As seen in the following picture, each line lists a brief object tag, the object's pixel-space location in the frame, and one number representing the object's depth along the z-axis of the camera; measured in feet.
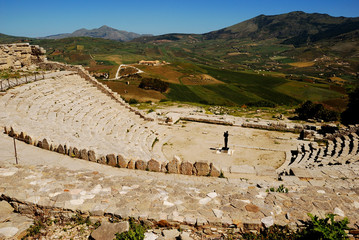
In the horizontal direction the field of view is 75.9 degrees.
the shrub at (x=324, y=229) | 16.55
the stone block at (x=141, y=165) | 32.27
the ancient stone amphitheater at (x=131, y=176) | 20.27
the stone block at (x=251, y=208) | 20.65
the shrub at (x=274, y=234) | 18.05
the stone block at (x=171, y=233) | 17.81
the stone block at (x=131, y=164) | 32.45
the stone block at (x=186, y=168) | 32.07
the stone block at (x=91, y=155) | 32.65
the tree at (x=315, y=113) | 86.94
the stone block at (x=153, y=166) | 32.33
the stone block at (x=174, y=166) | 32.27
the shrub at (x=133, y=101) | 128.06
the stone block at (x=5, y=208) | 19.46
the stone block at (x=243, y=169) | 39.18
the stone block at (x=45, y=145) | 34.01
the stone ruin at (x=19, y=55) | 77.36
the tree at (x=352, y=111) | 83.35
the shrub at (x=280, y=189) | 26.60
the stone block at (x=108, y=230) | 17.33
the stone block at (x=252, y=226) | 18.80
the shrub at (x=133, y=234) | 16.78
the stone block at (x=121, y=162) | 32.27
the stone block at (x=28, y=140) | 34.99
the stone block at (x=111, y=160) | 32.24
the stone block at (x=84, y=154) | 32.68
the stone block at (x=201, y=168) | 32.12
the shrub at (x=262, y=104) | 134.76
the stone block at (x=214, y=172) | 32.58
